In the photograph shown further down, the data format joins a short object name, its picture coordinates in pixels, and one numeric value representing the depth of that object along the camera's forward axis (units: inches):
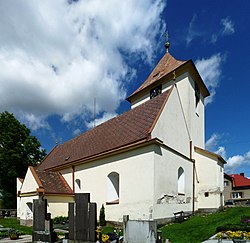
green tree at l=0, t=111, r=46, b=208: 1375.5
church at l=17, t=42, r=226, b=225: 616.4
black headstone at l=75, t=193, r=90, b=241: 376.2
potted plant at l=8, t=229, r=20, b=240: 510.6
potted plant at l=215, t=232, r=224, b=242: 407.1
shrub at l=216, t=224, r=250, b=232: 466.4
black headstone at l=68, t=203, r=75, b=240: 386.6
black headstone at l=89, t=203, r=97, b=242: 367.6
